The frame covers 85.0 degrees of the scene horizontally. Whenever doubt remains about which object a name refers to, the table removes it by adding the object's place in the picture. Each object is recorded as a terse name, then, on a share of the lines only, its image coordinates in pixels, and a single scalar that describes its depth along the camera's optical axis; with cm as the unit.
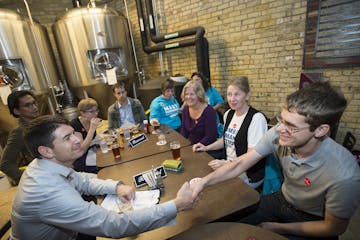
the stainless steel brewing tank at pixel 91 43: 462
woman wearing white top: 178
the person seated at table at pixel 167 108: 325
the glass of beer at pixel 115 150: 193
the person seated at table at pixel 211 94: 377
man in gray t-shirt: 107
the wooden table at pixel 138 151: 192
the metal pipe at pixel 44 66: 431
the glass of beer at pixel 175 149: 173
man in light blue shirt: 106
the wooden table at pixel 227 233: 93
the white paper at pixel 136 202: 123
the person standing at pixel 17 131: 218
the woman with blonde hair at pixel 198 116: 240
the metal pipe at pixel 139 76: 565
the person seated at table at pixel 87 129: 229
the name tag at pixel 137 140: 224
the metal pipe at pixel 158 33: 526
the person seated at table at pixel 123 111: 306
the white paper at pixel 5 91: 358
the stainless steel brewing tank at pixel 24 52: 392
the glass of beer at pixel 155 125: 261
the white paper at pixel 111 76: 343
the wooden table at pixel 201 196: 108
